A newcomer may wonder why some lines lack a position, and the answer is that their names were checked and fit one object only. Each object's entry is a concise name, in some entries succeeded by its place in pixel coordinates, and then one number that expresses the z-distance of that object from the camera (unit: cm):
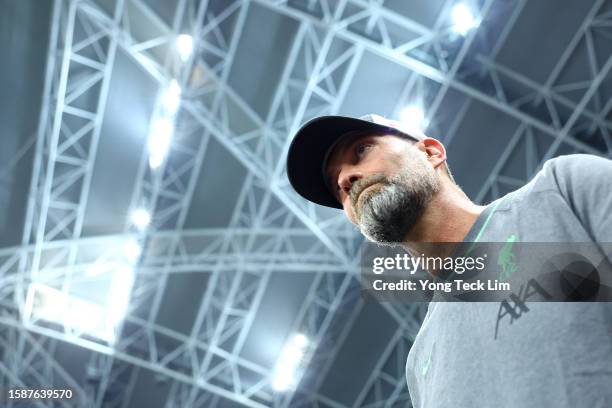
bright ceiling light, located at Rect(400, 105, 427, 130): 1136
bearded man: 135
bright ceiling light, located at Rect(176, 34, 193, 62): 1143
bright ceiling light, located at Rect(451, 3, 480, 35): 1045
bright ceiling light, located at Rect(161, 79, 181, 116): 1162
